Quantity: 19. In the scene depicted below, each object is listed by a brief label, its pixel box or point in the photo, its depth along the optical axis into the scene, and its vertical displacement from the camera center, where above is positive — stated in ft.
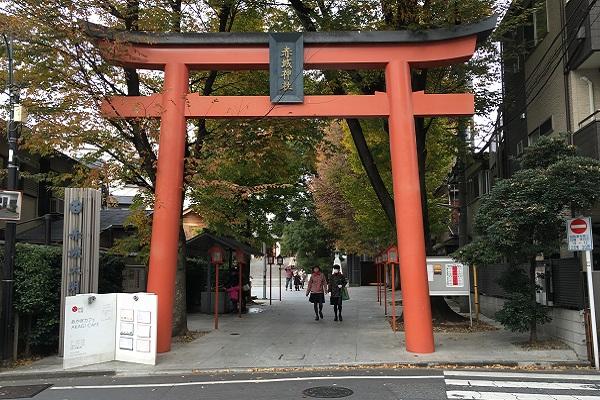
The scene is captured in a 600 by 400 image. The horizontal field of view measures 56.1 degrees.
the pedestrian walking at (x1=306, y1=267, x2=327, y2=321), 59.47 -2.15
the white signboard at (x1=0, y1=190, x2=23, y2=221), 36.22 +4.29
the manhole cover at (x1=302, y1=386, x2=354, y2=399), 26.89 -6.15
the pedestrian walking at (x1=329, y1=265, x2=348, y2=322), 60.08 -2.41
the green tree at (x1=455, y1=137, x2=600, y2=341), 36.13 +3.32
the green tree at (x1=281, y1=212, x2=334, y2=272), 146.20 +6.51
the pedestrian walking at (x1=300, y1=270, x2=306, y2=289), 155.31 -3.71
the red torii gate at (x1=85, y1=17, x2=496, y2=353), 40.22 +12.12
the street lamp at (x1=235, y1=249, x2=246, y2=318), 69.87 +0.87
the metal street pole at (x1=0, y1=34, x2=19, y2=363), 36.78 +1.26
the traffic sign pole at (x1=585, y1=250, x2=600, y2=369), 33.99 -2.12
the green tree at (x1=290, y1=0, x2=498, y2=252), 47.01 +20.40
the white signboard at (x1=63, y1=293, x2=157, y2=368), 35.79 -3.79
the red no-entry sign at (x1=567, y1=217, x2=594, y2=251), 34.68 +1.76
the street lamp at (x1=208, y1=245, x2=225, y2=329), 60.59 +1.41
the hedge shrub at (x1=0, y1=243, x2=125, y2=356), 39.11 -1.72
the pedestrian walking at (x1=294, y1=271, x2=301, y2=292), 142.31 -3.82
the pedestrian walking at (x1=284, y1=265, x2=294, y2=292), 150.20 -2.70
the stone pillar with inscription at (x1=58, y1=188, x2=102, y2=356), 40.27 +1.99
